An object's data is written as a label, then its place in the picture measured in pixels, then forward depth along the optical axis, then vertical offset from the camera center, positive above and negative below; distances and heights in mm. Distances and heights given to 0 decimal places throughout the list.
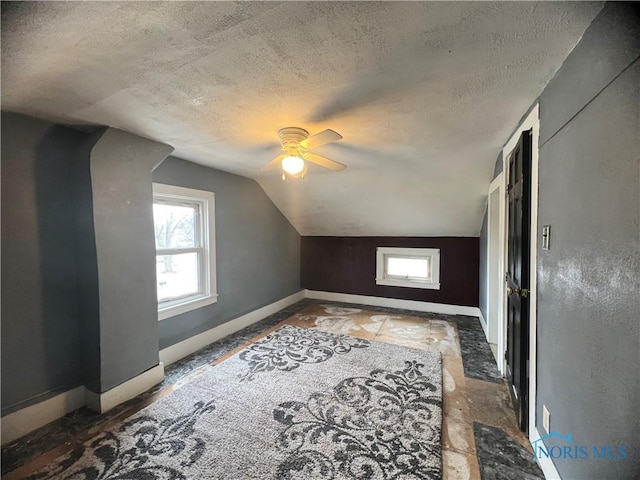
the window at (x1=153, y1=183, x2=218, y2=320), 2818 -146
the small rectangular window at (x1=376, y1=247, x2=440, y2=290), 4500 -598
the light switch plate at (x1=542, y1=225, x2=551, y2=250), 1391 -22
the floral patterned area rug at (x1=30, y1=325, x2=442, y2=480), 1531 -1337
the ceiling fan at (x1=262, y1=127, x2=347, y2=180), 1859 +657
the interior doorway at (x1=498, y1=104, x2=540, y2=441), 1576 -246
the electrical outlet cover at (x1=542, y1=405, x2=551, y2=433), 1407 -1008
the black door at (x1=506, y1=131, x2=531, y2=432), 1700 -267
